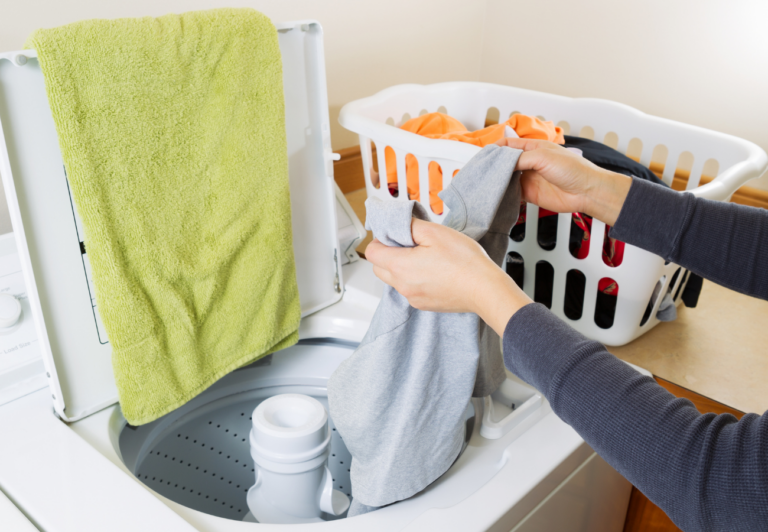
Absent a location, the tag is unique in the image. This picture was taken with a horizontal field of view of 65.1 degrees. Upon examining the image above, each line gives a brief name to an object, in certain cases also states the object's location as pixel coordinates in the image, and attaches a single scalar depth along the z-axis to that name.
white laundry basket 0.89
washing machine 0.58
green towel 0.59
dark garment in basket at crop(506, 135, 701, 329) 0.95
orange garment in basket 1.01
